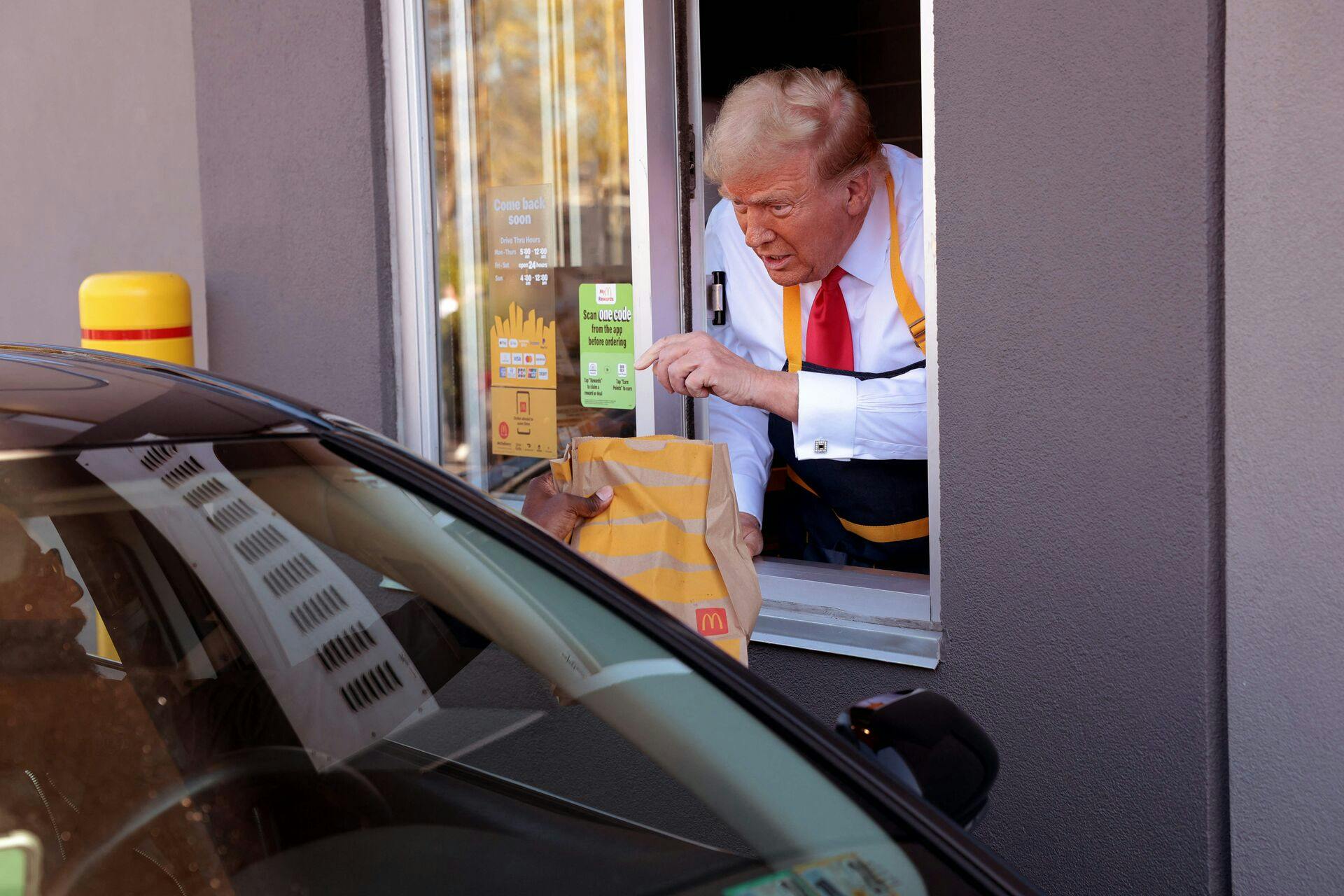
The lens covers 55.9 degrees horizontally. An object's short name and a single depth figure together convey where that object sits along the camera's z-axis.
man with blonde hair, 2.94
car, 1.29
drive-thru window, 3.33
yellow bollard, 3.67
